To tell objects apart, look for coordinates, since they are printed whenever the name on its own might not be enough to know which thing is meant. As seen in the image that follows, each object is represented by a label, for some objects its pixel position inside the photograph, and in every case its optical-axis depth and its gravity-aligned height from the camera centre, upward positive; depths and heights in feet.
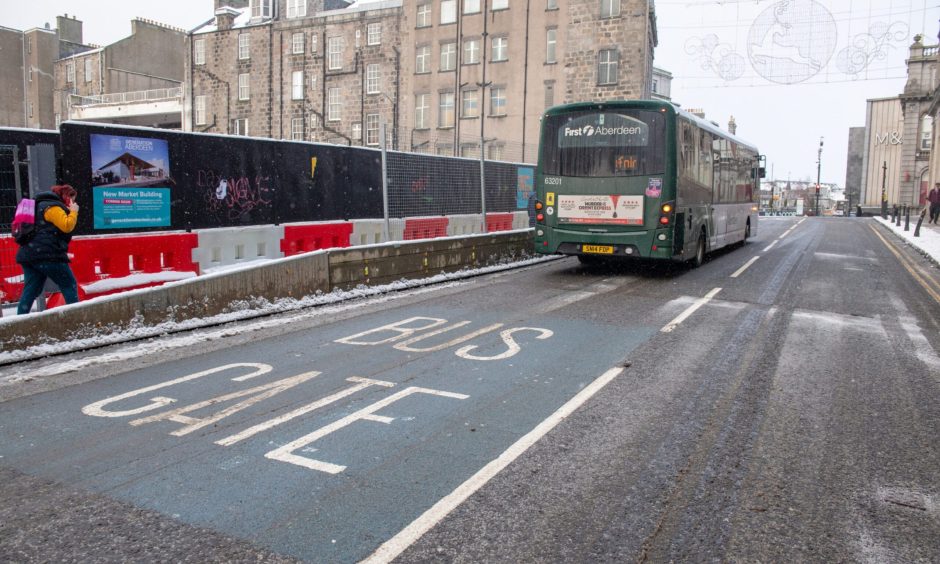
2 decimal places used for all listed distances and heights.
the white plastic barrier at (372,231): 51.11 -1.71
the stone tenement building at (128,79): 194.29 +39.11
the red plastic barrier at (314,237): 44.68 -2.03
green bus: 43.65 +2.13
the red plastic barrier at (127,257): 30.76 -2.54
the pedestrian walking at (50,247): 25.40 -1.67
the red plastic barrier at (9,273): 31.04 -3.25
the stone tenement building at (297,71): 173.78 +36.38
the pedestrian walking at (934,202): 119.44 +2.93
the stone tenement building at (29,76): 217.77 +40.50
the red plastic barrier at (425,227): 54.19 -1.47
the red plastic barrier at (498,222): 67.31 -1.13
